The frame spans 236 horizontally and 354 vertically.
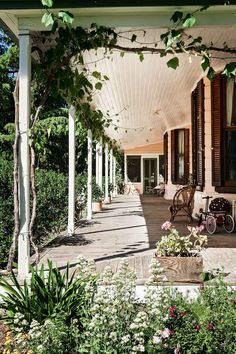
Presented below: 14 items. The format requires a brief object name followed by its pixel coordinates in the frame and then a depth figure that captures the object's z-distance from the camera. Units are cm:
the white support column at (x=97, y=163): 1512
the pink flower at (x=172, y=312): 286
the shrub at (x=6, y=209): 606
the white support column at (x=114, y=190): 2241
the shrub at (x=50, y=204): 733
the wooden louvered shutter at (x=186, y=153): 1509
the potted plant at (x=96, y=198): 1338
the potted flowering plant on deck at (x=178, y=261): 416
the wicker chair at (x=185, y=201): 941
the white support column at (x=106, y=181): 1717
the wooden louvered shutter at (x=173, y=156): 1638
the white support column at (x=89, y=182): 1072
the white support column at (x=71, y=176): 774
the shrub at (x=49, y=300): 312
